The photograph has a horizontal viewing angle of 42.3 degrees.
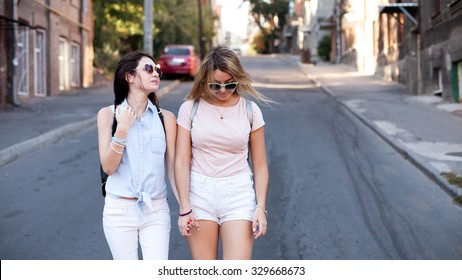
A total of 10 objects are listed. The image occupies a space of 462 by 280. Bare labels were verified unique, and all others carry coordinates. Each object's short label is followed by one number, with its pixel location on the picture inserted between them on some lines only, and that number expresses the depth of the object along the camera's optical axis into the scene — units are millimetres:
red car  29891
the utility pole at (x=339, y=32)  45812
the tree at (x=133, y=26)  30750
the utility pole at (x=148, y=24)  24203
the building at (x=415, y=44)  17844
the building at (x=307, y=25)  56916
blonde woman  3430
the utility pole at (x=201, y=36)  44253
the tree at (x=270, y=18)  81812
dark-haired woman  3281
